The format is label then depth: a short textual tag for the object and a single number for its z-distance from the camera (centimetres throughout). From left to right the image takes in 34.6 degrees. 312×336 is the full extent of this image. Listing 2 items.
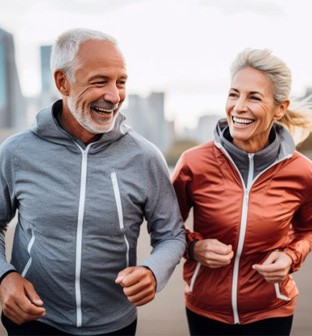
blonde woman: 136
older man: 121
